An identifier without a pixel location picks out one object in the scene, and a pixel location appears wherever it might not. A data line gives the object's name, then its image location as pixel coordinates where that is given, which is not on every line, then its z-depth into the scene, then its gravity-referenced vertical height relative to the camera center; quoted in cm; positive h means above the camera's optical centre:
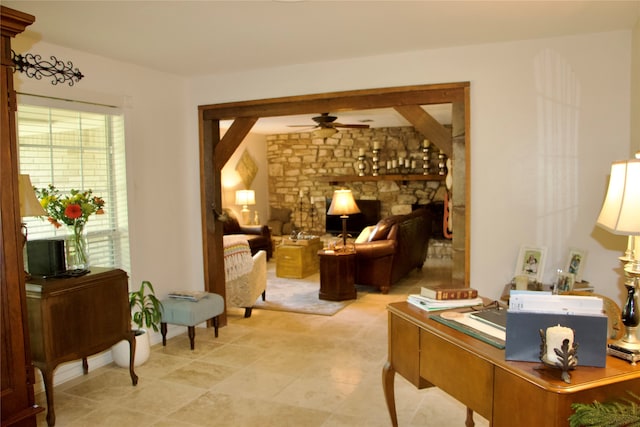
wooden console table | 286 -78
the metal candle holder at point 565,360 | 154 -56
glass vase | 327 -38
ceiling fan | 576 +78
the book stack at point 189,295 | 435 -93
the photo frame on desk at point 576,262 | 334 -55
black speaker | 304 -38
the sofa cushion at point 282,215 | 980 -50
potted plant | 386 -107
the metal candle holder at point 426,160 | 855 +47
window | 342 +27
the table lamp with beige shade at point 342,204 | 615 -20
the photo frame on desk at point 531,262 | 350 -57
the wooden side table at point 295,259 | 712 -102
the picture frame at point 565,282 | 318 -65
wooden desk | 154 -69
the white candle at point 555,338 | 157 -50
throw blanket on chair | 516 -74
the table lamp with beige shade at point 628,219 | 171 -13
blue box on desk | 160 -51
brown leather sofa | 607 -83
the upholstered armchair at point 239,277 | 519 -93
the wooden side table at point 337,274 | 579 -102
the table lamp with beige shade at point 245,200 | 890 -17
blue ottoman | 419 -105
